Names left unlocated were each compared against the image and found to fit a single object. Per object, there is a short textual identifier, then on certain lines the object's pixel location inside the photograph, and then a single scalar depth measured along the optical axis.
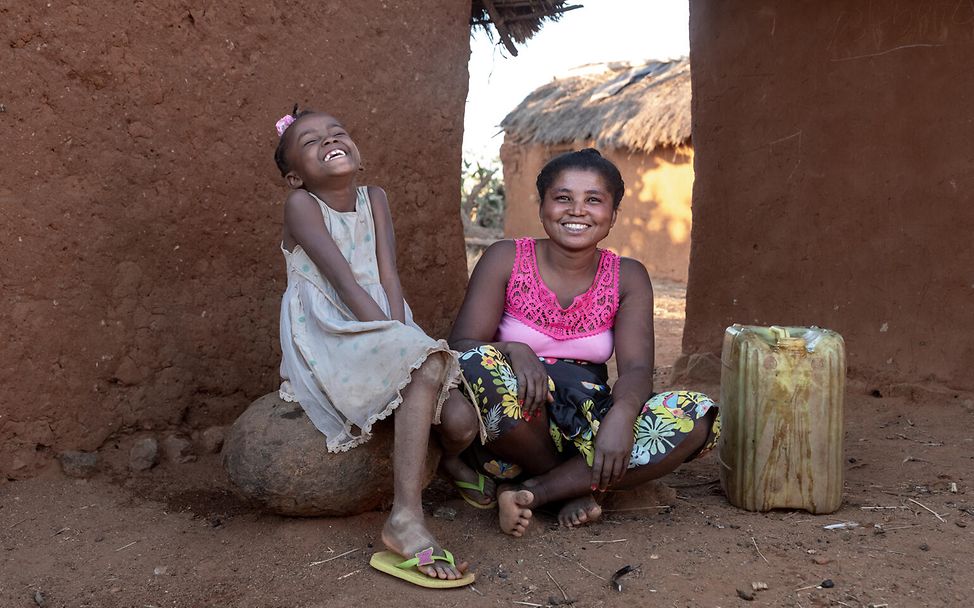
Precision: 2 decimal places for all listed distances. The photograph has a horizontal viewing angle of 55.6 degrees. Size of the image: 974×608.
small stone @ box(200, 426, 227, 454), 3.37
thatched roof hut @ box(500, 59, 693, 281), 11.24
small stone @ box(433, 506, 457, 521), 2.95
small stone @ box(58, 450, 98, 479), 3.04
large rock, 2.70
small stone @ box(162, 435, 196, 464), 3.28
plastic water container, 2.85
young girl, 2.51
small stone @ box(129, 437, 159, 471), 3.19
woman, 2.75
